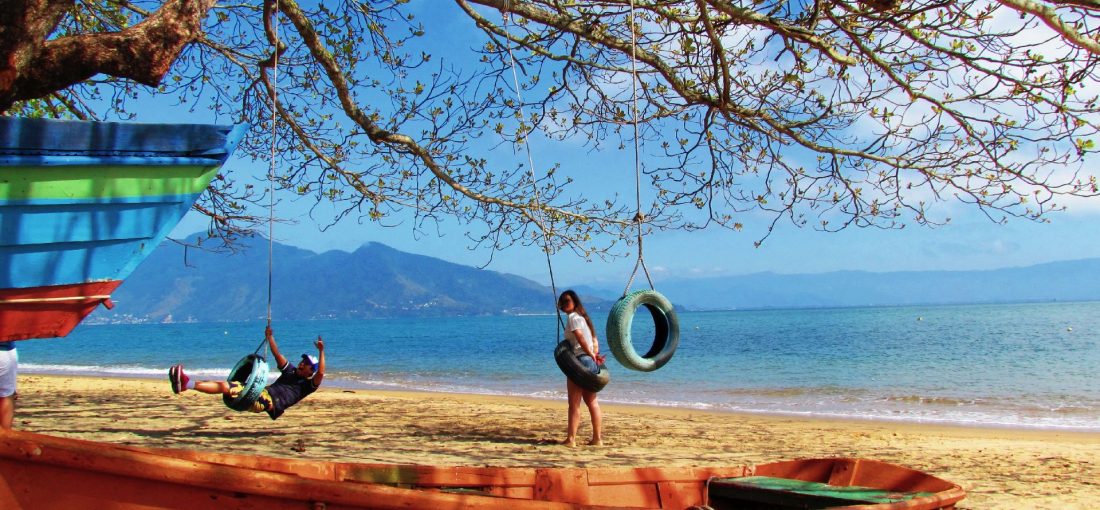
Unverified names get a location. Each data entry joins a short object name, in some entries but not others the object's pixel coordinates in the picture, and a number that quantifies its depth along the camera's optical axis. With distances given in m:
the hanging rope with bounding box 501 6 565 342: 6.67
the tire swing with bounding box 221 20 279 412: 5.99
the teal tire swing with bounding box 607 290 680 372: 5.29
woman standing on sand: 6.62
